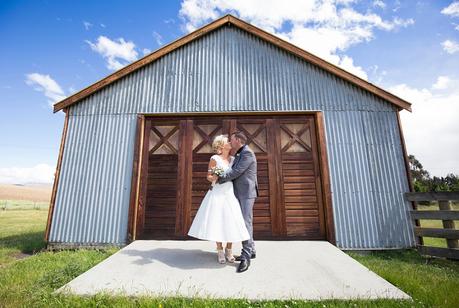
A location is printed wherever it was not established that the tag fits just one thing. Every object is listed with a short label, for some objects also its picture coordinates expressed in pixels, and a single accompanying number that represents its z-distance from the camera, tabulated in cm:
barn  624
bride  376
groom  396
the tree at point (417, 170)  4378
